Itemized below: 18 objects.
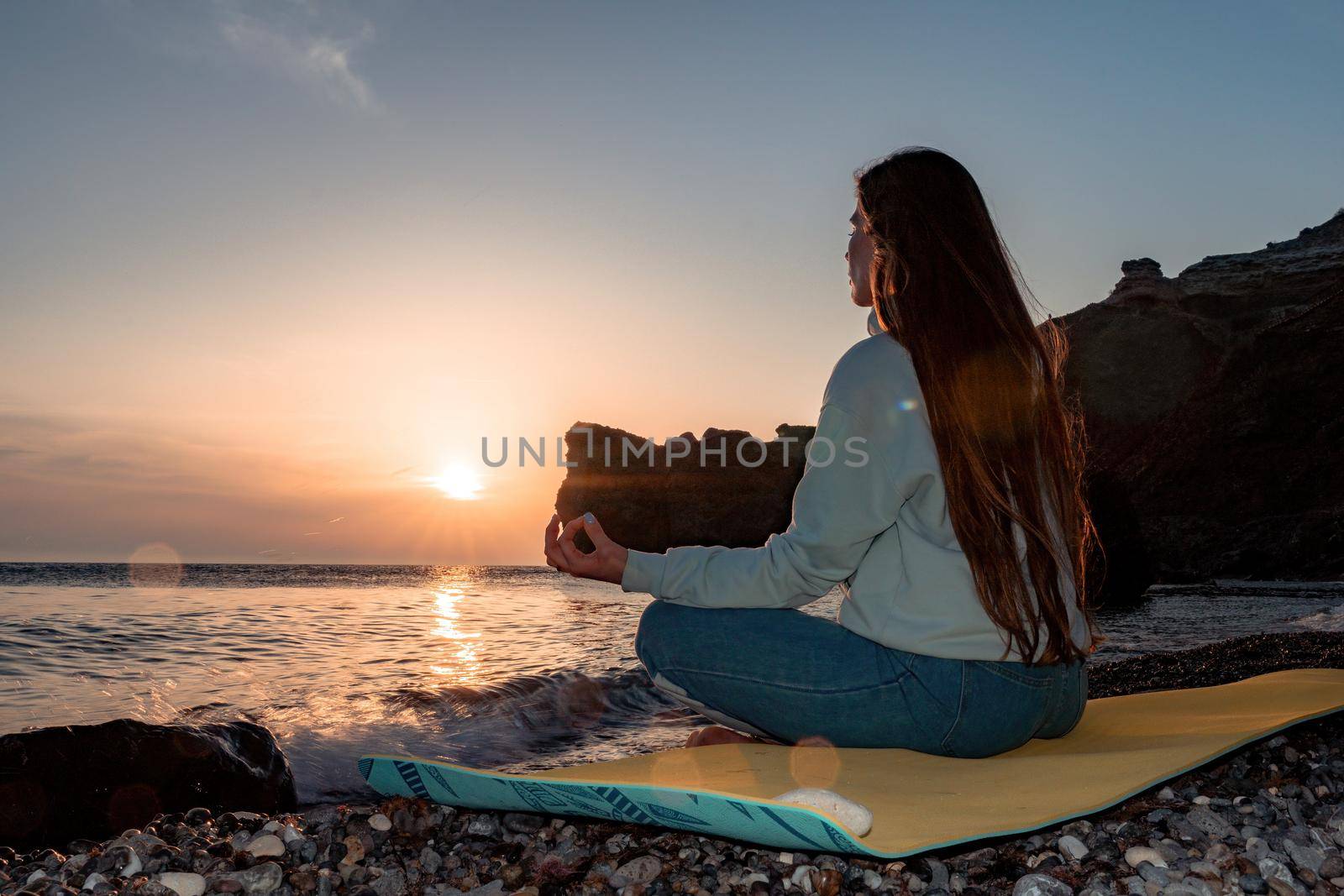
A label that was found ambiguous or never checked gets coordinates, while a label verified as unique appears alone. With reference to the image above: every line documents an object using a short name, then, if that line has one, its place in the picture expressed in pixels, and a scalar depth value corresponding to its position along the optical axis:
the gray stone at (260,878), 1.83
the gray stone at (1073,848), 1.77
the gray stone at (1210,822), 1.88
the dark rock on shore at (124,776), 2.87
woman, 1.70
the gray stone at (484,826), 2.06
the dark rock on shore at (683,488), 43.97
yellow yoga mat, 1.57
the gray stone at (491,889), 1.76
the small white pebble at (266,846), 2.00
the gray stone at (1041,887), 1.59
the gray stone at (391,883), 1.83
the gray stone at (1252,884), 1.61
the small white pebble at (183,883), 1.79
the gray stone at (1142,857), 1.72
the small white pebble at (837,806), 1.54
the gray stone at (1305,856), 1.70
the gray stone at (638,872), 1.76
